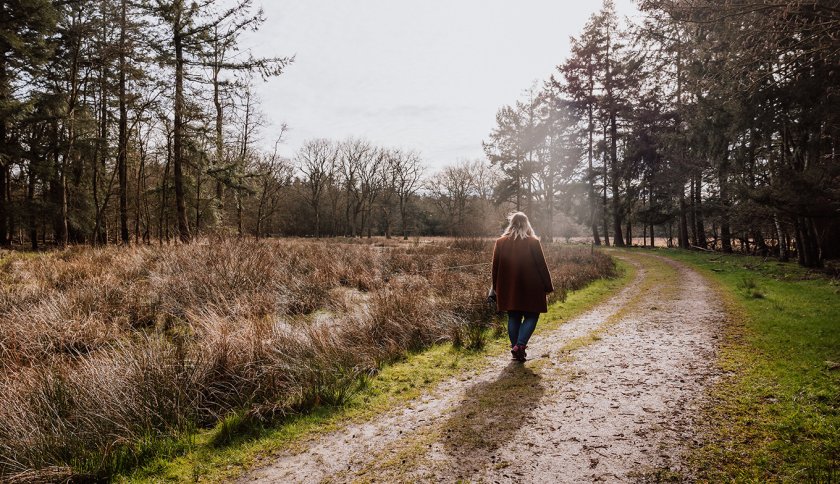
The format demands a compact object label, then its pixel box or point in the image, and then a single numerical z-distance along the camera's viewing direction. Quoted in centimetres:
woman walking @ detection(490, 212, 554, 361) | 510
